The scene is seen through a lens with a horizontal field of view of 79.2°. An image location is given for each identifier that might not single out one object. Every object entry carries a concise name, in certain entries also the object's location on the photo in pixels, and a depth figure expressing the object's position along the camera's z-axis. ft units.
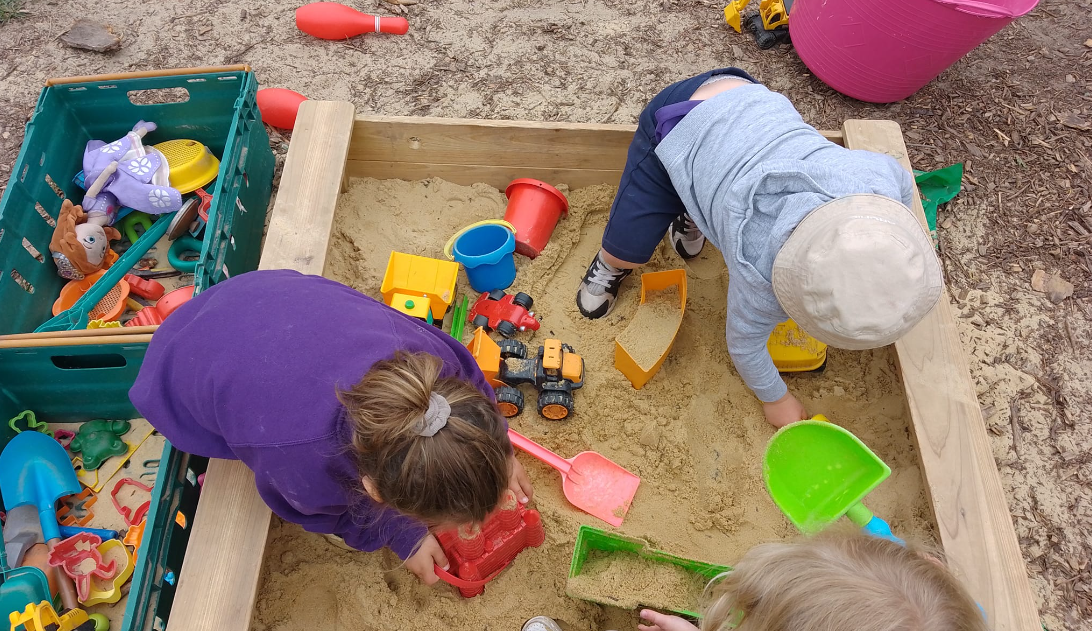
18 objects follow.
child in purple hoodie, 2.96
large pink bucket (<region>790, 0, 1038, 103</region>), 6.23
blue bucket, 5.57
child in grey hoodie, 3.49
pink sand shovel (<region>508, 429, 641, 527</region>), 4.94
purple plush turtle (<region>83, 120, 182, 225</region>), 5.98
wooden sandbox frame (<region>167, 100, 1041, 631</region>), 4.08
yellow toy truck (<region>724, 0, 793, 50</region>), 7.97
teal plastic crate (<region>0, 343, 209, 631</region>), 4.18
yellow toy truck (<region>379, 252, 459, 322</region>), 5.38
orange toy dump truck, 5.14
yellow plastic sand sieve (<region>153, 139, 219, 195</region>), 6.25
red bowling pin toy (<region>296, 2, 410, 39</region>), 7.81
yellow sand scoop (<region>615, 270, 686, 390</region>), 5.28
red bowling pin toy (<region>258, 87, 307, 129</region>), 6.97
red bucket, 5.95
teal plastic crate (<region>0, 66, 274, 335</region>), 5.47
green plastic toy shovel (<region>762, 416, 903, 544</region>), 4.36
